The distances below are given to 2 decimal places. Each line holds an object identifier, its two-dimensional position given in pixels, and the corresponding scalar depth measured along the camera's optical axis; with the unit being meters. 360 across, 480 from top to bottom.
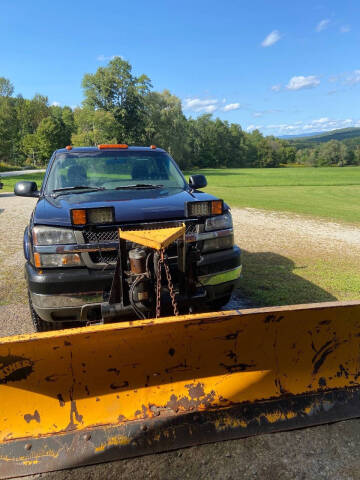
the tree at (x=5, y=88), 69.19
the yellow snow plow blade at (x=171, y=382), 2.04
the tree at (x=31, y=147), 66.25
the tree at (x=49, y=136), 63.62
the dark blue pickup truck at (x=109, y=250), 2.78
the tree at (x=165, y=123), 56.94
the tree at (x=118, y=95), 53.56
